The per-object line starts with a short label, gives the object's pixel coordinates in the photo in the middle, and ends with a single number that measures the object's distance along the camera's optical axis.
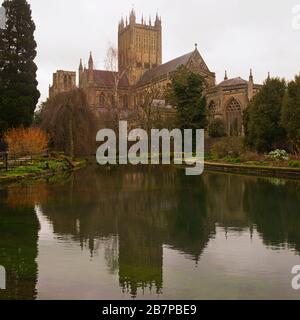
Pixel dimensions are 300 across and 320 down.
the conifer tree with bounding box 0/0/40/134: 27.61
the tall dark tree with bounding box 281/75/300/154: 25.70
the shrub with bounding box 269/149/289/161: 25.44
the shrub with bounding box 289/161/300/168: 22.10
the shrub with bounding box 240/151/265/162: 27.46
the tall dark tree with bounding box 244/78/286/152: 30.22
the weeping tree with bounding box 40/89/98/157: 33.16
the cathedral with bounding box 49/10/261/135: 52.56
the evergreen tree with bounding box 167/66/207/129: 42.84
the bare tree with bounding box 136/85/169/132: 42.92
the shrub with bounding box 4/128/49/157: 25.95
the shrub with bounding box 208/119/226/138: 47.62
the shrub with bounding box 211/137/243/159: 32.06
